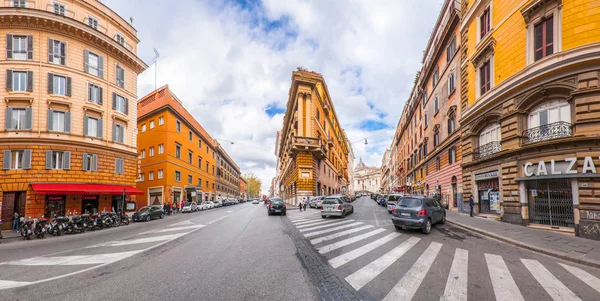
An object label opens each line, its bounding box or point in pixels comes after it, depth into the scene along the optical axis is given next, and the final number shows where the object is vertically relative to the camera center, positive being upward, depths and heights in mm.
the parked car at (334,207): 17719 -2911
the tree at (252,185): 127256 -9457
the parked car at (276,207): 22297 -3581
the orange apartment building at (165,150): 34500 +2400
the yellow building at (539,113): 11000 +2677
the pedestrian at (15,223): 17219 -3715
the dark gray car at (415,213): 11219 -2197
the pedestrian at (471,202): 17625 -2577
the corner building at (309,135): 34125 +4555
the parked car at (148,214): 22447 -4262
